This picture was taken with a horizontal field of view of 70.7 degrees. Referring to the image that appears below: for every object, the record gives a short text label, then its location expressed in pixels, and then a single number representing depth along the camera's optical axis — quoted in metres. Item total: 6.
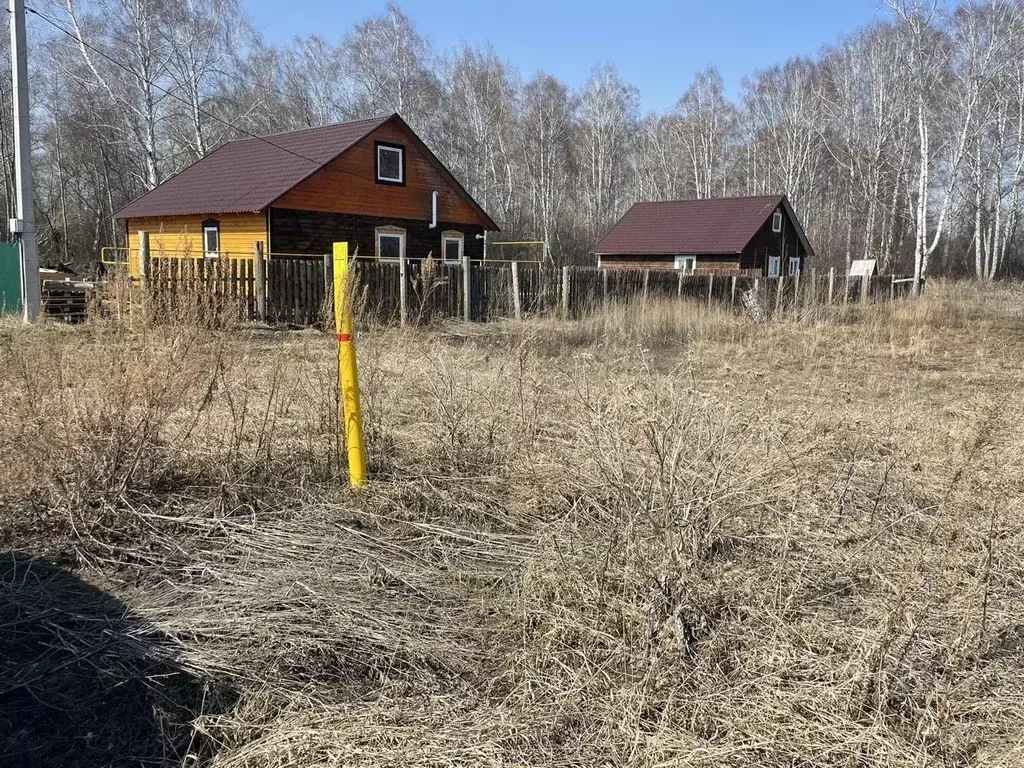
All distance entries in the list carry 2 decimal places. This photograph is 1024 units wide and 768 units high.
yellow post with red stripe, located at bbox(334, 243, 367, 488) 3.90
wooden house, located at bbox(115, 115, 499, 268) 19.31
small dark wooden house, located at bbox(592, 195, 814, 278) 31.69
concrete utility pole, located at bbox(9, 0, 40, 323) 12.48
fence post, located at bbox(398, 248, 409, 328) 14.18
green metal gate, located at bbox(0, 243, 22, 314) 15.42
